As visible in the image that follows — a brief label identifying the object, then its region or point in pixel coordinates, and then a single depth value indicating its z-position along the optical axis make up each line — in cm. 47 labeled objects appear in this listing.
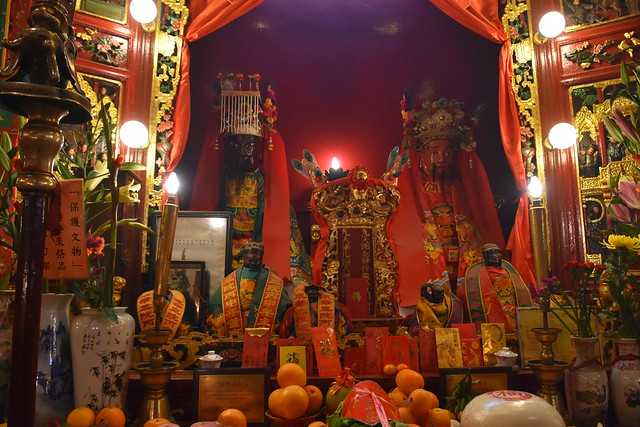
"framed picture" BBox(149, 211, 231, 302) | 274
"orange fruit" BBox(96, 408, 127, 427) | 110
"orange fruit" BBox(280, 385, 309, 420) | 114
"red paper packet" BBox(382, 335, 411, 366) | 148
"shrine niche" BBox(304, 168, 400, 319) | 291
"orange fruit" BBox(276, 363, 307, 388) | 123
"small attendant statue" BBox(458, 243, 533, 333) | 255
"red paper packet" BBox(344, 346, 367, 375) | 151
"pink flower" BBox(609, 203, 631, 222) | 156
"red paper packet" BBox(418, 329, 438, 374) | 149
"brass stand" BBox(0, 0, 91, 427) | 85
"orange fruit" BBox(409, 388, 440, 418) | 116
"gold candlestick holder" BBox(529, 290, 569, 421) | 127
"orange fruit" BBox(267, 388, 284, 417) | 114
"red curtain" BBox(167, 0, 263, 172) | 292
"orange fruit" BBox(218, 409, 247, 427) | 109
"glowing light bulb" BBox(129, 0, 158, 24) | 271
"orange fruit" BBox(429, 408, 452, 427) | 111
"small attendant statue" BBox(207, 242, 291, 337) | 224
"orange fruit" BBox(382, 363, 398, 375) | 142
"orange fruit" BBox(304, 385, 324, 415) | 122
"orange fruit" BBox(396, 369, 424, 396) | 127
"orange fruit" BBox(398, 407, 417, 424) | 115
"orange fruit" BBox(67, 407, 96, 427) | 108
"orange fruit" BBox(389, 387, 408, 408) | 120
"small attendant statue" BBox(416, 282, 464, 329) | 210
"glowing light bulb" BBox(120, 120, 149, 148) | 268
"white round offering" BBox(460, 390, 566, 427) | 89
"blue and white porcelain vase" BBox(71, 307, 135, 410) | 123
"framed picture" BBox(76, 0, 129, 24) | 281
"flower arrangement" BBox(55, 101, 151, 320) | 132
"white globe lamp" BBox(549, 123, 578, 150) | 278
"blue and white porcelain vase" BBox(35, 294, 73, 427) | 121
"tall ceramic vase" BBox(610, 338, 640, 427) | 131
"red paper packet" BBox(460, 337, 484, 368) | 147
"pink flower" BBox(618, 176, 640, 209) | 144
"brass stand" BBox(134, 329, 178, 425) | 114
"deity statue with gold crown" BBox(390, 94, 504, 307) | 318
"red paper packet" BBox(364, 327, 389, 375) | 149
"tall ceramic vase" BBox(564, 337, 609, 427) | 128
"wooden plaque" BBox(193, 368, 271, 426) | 121
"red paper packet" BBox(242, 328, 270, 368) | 140
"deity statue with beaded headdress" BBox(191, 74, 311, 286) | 314
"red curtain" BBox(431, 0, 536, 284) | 293
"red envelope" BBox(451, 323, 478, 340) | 156
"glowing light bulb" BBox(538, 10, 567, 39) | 282
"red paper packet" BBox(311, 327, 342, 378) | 143
